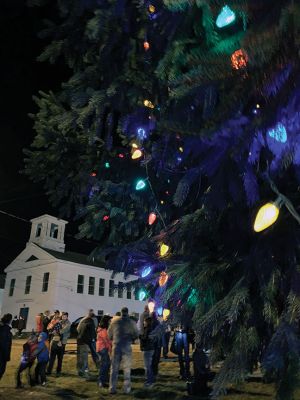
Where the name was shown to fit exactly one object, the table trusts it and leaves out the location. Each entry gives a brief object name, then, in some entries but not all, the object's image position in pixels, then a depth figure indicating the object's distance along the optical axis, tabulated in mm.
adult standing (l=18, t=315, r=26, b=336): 29172
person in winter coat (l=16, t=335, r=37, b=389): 9211
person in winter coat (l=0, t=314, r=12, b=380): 8812
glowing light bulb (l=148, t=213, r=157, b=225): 5893
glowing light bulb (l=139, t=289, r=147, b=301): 5898
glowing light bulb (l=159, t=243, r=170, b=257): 4368
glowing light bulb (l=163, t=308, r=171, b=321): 4455
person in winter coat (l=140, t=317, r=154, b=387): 8664
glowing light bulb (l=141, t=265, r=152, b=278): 4977
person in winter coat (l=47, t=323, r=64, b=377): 11055
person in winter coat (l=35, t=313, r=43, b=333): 11291
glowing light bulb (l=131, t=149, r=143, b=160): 5734
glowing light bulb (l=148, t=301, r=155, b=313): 5215
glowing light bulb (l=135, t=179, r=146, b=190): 5988
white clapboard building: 40594
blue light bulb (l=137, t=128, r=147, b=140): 5020
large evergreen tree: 2320
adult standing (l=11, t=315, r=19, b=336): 26981
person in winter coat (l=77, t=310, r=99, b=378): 10508
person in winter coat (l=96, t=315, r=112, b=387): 9039
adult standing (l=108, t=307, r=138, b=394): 8195
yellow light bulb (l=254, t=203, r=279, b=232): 2799
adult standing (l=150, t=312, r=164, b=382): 9070
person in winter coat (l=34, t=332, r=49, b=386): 9266
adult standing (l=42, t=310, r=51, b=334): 11297
